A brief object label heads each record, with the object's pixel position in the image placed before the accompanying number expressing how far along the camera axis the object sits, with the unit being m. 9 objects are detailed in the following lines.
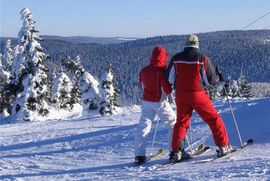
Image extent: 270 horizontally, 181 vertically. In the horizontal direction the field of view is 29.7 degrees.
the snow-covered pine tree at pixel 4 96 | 53.44
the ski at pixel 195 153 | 8.68
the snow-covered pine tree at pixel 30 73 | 37.97
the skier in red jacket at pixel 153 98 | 8.98
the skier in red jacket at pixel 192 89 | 8.51
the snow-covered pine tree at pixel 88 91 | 50.97
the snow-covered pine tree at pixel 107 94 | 47.94
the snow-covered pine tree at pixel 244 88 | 63.50
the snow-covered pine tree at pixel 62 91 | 51.88
